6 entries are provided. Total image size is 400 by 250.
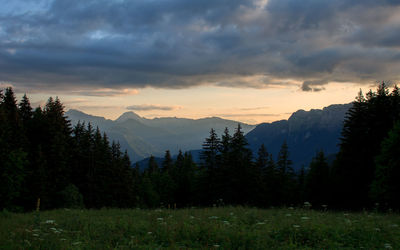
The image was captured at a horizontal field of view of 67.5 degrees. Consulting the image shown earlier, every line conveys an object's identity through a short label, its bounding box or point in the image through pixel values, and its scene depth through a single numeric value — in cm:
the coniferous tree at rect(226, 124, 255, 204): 3750
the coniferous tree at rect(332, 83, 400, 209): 3092
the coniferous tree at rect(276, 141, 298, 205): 4800
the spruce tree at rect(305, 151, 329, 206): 3886
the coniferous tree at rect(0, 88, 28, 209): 3338
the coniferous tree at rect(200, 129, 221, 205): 4000
